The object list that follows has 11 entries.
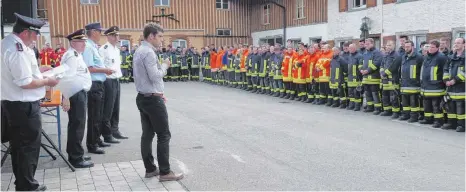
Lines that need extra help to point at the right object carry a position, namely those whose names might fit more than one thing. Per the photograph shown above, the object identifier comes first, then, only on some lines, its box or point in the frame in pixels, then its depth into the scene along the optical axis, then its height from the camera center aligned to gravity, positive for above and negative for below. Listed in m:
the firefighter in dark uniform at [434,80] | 10.14 -0.31
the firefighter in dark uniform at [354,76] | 12.95 -0.25
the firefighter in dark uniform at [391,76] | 11.55 -0.24
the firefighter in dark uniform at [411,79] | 10.82 -0.30
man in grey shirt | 5.77 -0.25
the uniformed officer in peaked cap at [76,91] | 6.62 -0.27
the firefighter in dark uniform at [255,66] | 18.36 +0.11
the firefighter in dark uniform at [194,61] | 25.77 +0.48
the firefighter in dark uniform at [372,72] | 12.24 -0.14
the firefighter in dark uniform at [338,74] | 13.52 -0.19
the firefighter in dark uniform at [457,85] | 9.52 -0.40
